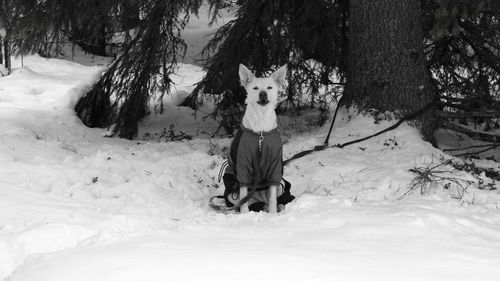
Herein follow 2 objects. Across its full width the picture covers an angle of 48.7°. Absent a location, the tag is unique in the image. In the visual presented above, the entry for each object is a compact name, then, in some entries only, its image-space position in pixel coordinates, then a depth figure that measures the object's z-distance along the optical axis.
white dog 5.46
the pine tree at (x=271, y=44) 8.03
